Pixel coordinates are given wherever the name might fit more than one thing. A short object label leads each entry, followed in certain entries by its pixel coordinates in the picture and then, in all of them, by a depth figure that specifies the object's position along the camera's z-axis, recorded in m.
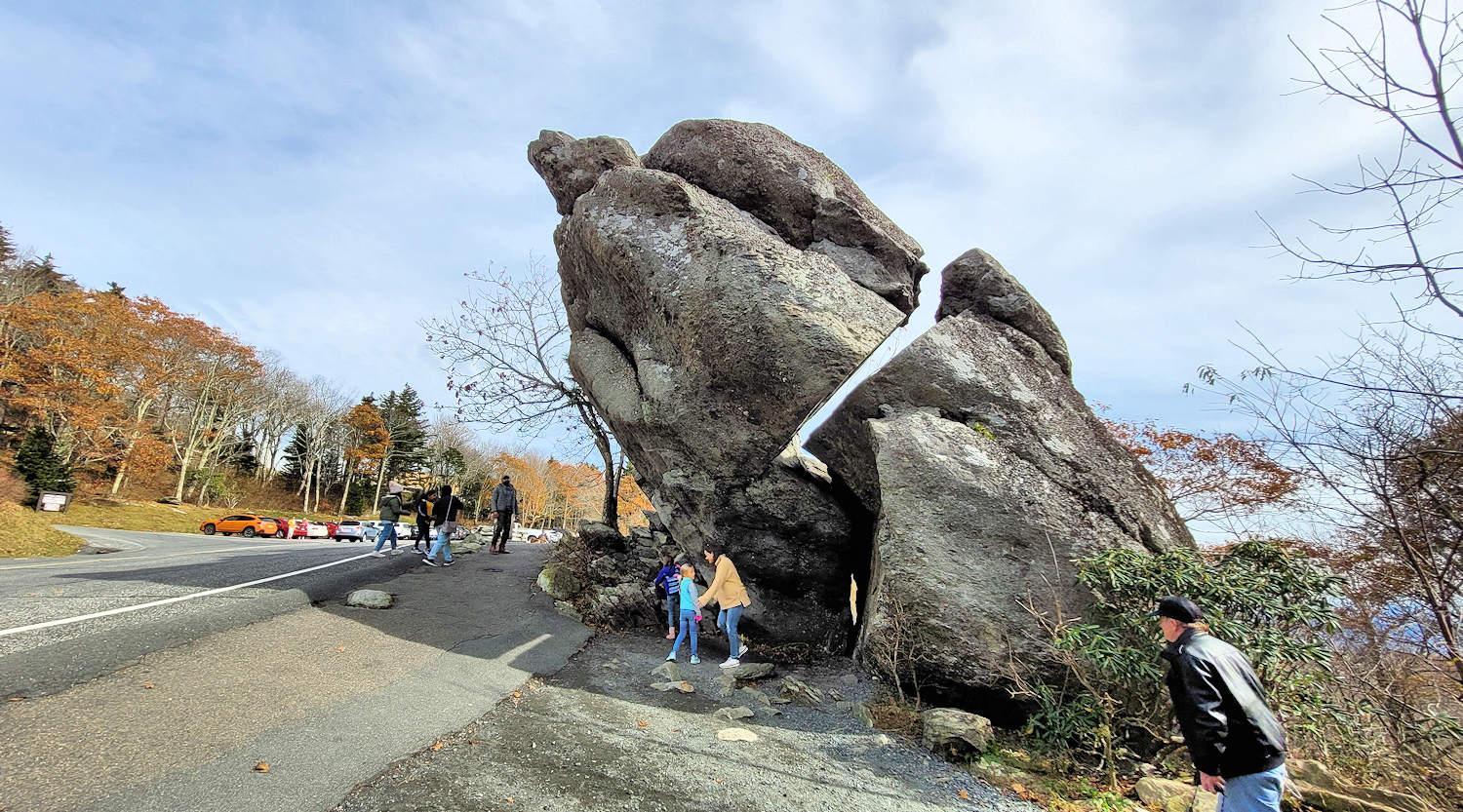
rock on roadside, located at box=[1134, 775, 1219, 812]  4.65
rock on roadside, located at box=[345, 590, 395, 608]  8.41
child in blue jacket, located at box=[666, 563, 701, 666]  8.68
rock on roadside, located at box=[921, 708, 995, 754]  5.68
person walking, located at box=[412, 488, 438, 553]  13.72
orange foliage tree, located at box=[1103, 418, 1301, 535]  8.86
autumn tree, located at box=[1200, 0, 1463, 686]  5.04
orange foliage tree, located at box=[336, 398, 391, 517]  46.78
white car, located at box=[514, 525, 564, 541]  41.34
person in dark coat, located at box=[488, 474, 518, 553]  15.78
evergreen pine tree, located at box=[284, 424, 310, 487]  47.88
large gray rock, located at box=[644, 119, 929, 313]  10.23
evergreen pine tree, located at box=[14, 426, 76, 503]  25.97
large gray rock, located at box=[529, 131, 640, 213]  11.53
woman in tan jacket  8.68
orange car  28.27
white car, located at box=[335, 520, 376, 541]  28.77
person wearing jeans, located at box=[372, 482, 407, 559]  14.05
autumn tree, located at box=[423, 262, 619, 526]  16.80
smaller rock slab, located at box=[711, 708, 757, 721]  6.41
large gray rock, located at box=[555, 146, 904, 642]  8.35
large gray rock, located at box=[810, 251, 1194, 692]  6.30
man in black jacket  3.22
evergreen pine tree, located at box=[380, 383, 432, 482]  50.05
